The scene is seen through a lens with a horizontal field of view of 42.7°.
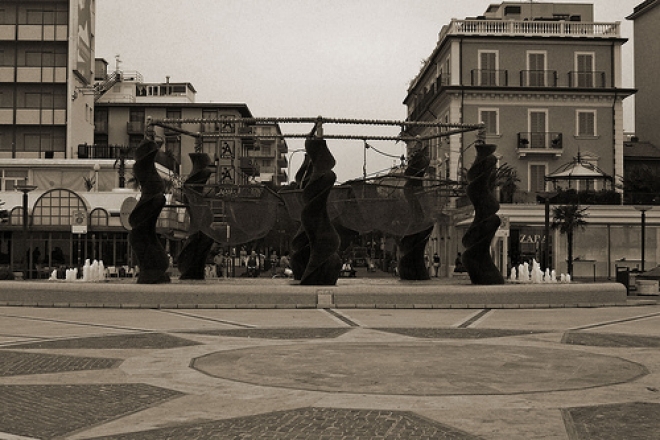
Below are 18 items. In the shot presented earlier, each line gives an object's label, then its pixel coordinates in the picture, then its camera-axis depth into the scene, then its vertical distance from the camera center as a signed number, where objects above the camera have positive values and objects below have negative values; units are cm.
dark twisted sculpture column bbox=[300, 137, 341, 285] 2384 +55
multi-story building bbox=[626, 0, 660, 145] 6203 +1301
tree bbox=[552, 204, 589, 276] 4306 +126
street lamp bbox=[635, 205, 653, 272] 3470 +141
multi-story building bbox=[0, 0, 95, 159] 6169 +1195
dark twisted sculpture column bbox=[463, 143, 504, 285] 2495 +71
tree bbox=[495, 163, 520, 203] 5109 +377
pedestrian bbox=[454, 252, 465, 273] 3918 -122
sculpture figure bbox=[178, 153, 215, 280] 2694 +5
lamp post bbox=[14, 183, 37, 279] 3459 +152
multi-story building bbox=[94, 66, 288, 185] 8138 +1266
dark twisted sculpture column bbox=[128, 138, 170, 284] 2464 +63
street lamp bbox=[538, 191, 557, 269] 3066 +92
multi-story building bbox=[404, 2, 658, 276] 5603 +994
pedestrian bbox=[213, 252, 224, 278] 3782 -111
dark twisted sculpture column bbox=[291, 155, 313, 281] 2702 -41
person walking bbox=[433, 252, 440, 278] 4709 -129
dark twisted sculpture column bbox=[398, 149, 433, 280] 2866 -11
